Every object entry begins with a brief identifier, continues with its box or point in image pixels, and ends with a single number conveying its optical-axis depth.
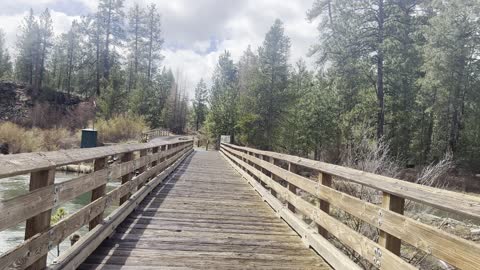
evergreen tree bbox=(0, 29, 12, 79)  67.29
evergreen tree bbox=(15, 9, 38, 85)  61.38
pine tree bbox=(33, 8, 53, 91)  60.84
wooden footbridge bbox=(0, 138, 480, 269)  2.59
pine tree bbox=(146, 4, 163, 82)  66.81
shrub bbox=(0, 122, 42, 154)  28.62
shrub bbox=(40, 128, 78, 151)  32.41
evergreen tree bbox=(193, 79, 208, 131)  85.69
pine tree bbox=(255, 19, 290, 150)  38.25
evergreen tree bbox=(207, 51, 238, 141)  46.94
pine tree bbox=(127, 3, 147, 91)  64.81
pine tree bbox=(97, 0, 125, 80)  58.38
